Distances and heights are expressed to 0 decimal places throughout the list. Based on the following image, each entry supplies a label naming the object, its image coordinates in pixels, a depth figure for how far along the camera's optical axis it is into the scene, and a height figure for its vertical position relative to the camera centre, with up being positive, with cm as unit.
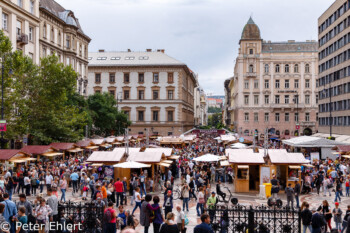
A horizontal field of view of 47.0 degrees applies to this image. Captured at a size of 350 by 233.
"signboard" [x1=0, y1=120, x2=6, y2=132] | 2813 -20
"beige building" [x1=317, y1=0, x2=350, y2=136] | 5716 +869
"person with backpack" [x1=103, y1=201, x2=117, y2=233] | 1252 -302
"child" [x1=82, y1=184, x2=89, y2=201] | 2158 -364
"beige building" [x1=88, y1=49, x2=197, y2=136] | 8238 +725
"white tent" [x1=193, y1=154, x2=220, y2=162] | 2851 -258
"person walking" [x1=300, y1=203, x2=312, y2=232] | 1334 -311
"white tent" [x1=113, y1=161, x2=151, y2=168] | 2270 -243
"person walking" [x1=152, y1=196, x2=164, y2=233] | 1309 -316
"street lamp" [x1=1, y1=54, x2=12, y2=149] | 2945 +243
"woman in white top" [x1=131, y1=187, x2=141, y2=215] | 1677 -312
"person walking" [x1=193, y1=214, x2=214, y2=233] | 999 -264
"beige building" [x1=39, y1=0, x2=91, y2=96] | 5206 +1218
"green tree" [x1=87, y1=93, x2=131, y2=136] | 6181 +136
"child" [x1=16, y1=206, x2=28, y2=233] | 1154 -271
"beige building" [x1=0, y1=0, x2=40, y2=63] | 4128 +1073
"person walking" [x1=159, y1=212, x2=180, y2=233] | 1004 -263
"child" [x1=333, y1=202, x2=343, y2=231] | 1412 -329
